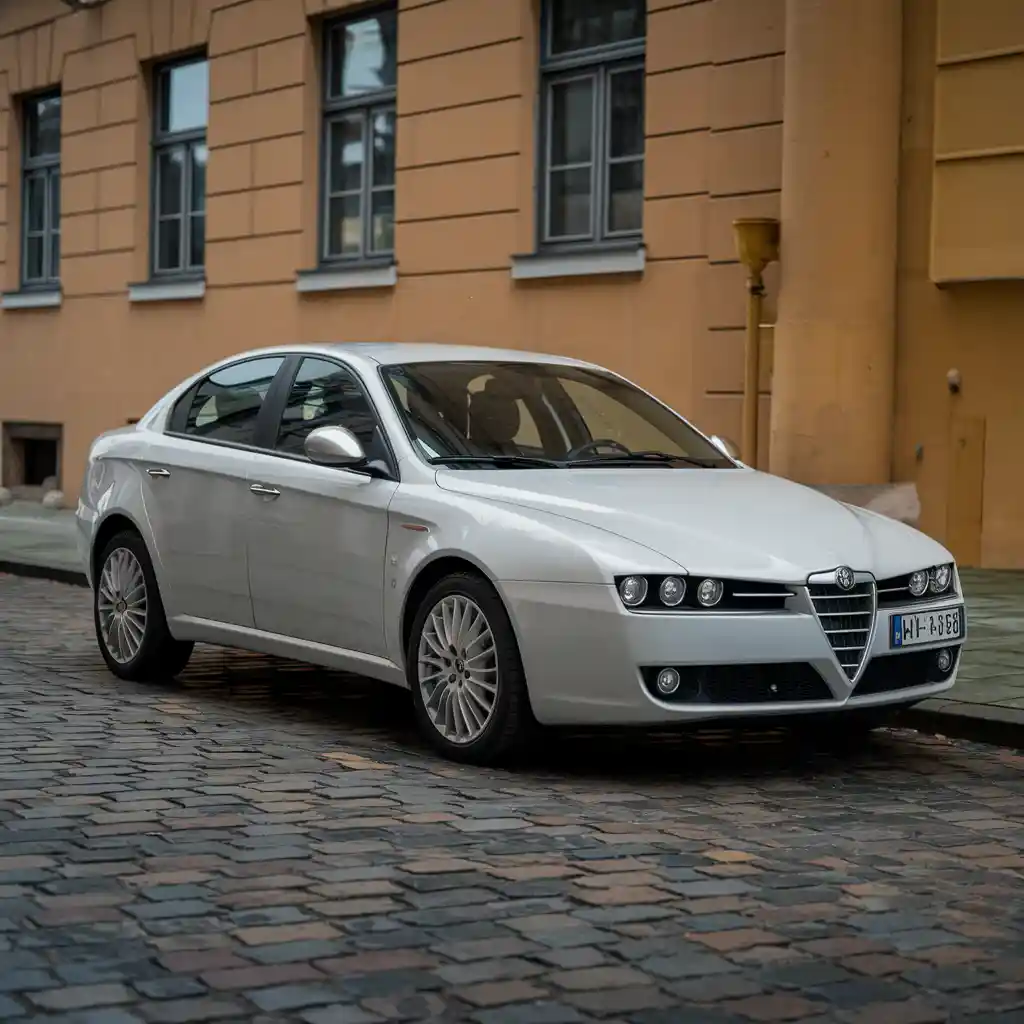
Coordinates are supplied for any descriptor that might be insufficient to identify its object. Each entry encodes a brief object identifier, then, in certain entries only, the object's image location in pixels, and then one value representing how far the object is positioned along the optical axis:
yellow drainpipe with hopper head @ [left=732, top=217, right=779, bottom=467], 14.02
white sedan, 6.81
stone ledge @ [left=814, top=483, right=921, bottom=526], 13.86
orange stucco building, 13.71
